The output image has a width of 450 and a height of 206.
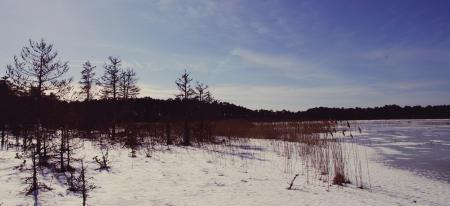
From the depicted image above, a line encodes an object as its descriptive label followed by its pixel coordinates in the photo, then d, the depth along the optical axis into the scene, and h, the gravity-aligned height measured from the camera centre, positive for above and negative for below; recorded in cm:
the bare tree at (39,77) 1284 +202
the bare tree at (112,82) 2723 +362
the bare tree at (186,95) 2447 +229
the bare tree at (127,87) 2799 +338
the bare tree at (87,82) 3069 +420
